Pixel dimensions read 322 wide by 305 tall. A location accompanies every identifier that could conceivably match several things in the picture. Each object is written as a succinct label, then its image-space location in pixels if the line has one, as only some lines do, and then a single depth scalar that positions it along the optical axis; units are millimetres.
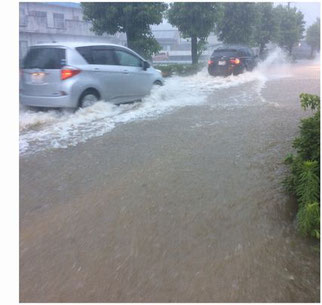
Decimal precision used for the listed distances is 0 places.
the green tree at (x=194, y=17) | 20547
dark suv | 16969
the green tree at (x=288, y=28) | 39459
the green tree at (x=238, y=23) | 25312
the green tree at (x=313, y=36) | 51325
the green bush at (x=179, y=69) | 19202
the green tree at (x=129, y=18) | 16031
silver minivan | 7715
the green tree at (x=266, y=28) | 31875
